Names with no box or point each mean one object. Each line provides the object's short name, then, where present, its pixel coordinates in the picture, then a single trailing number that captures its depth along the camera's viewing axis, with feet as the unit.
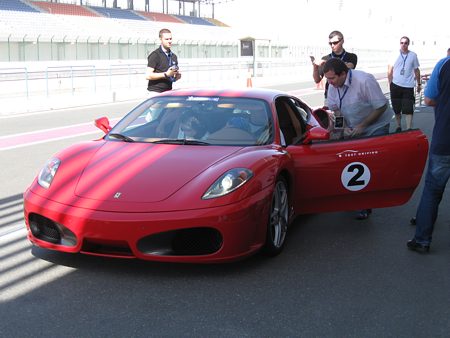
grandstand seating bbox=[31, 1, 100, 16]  165.82
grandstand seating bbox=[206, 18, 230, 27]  242.04
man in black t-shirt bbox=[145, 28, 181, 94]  28.07
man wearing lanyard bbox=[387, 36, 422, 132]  36.40
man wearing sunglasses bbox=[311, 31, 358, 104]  25.22
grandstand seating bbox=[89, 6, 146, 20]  184.96
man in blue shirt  14.75
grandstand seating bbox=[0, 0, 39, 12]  147.74
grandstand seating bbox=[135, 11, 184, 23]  206.46
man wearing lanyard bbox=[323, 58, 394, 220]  18.76
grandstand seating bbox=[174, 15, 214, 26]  223.92
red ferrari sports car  12.98
